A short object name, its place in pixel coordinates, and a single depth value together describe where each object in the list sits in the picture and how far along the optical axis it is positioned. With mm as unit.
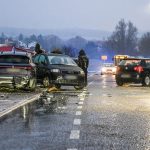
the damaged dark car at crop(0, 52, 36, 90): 23562
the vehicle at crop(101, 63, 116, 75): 70250
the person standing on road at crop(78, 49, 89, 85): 33594
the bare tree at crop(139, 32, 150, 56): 167375
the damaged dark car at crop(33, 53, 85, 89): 26234
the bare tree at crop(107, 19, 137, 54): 187500
